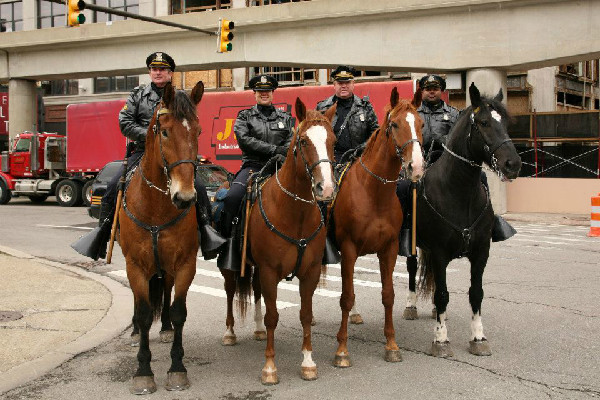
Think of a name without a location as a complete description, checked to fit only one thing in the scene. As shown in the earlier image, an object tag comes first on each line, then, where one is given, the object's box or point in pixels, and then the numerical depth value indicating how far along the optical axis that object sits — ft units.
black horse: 19.40
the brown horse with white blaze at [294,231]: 16.89
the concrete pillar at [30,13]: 135.64
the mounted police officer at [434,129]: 22.40
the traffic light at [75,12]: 53.47
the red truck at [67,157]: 87.71
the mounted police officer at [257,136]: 20.22
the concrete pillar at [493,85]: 69.51
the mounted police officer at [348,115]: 22.50
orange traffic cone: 54.19
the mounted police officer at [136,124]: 19.61
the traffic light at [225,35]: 67.26
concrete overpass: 66.33
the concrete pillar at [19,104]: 105.09
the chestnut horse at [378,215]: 19.19
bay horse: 16.10
